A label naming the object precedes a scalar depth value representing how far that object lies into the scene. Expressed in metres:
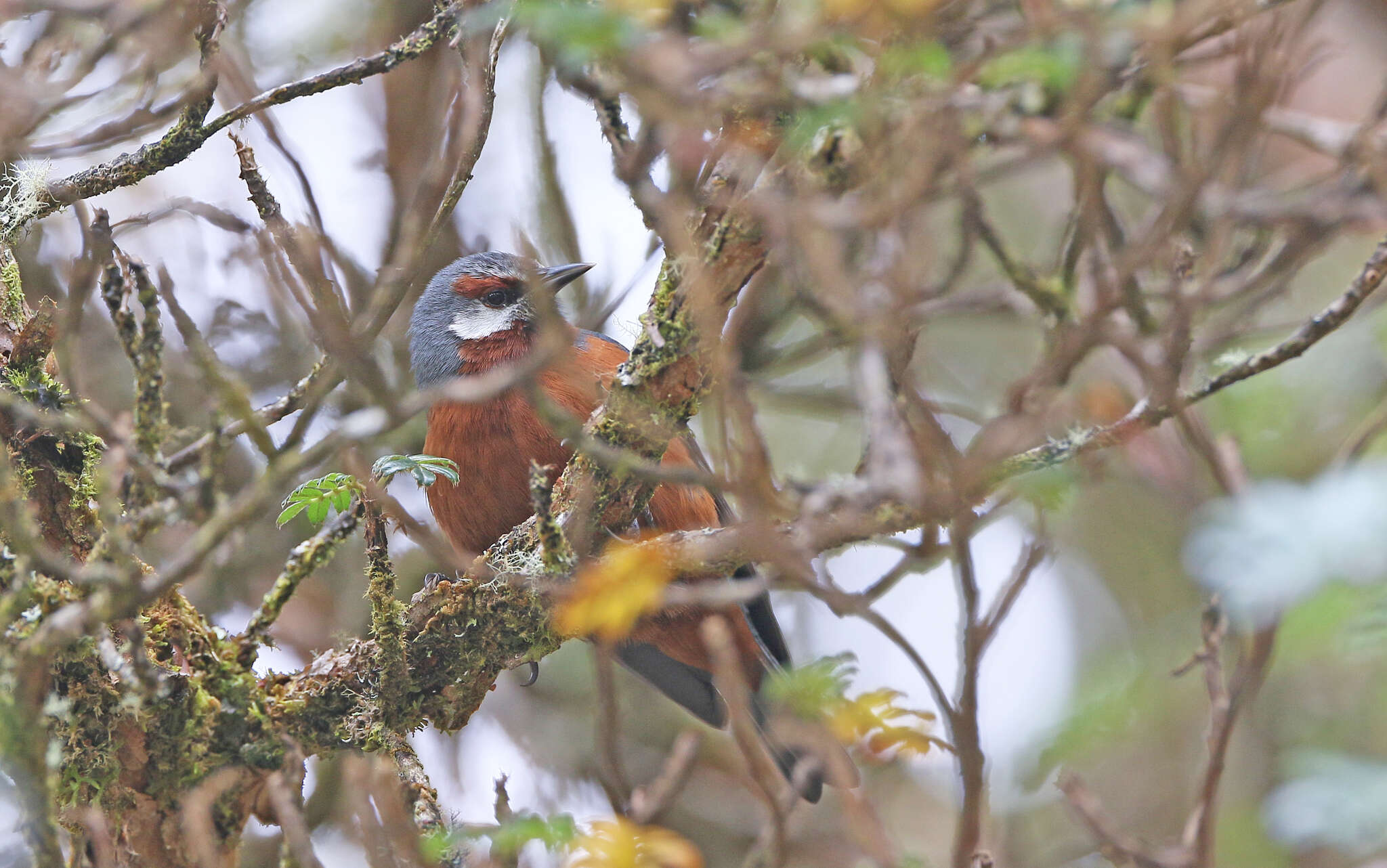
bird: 8.91
